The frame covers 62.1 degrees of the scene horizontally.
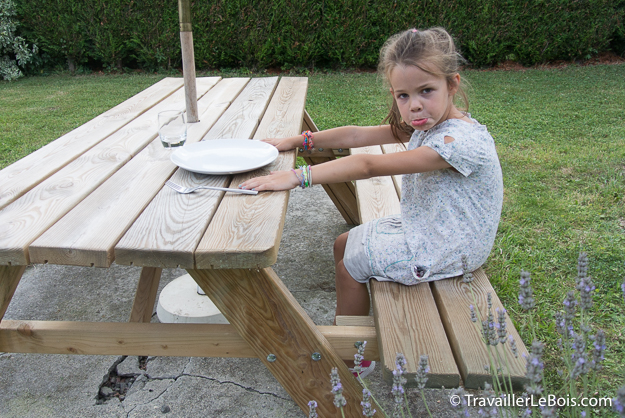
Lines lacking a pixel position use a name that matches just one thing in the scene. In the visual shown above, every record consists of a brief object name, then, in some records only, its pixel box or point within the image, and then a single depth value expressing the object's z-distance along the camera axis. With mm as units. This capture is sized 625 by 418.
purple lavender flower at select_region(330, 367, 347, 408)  1063
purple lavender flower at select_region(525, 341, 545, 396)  898
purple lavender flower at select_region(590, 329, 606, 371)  964
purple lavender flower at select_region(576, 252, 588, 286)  1075
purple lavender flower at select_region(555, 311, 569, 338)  1098
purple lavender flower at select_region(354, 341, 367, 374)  1240
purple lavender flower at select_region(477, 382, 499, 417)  938
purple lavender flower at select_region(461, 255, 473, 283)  1237
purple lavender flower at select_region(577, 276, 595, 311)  1018
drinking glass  1985
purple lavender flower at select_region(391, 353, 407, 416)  1083
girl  1683
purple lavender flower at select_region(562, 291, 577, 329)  1067
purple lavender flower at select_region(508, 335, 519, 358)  1173
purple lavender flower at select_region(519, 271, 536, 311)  1021
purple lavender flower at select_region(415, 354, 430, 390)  1050
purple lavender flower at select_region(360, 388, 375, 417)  1157
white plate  1765
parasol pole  2186
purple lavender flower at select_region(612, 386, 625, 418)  679
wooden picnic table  1265
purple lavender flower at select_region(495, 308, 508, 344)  1089
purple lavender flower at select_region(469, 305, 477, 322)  1226
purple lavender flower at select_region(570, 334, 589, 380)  923
